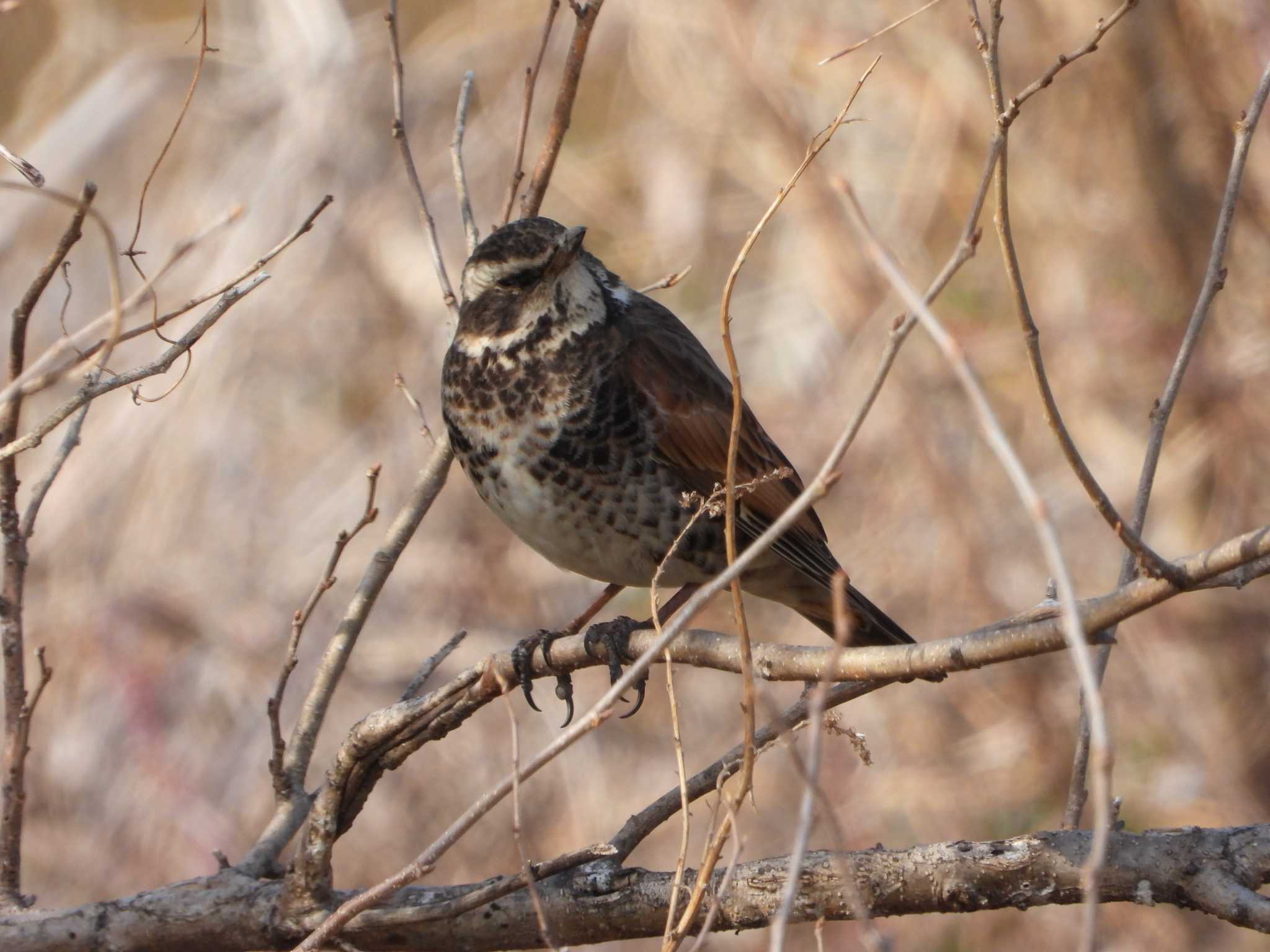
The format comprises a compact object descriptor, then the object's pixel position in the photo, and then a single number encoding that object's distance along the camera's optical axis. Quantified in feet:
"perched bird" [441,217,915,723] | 23.07
